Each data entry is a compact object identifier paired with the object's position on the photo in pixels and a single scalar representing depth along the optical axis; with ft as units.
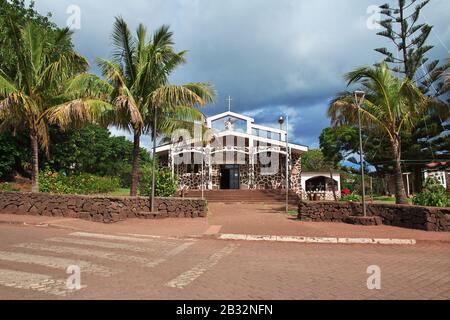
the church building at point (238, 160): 89.20
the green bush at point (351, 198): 48.29
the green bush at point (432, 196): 40.63
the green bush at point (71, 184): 50.72
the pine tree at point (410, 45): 82.64
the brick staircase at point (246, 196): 78.38
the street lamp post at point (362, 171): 40.50
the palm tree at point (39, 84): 42.52
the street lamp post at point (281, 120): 75.00
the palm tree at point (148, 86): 44.42
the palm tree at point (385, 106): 45.34
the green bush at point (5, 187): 53.20
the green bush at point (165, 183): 52.70
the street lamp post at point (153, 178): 43.50
